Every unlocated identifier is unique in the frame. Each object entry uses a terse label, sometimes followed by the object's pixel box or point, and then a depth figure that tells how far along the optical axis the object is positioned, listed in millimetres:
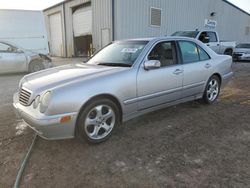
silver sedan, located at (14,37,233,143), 2463
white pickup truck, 9340
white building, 11351
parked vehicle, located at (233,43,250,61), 12589
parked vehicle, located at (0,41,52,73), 7867
